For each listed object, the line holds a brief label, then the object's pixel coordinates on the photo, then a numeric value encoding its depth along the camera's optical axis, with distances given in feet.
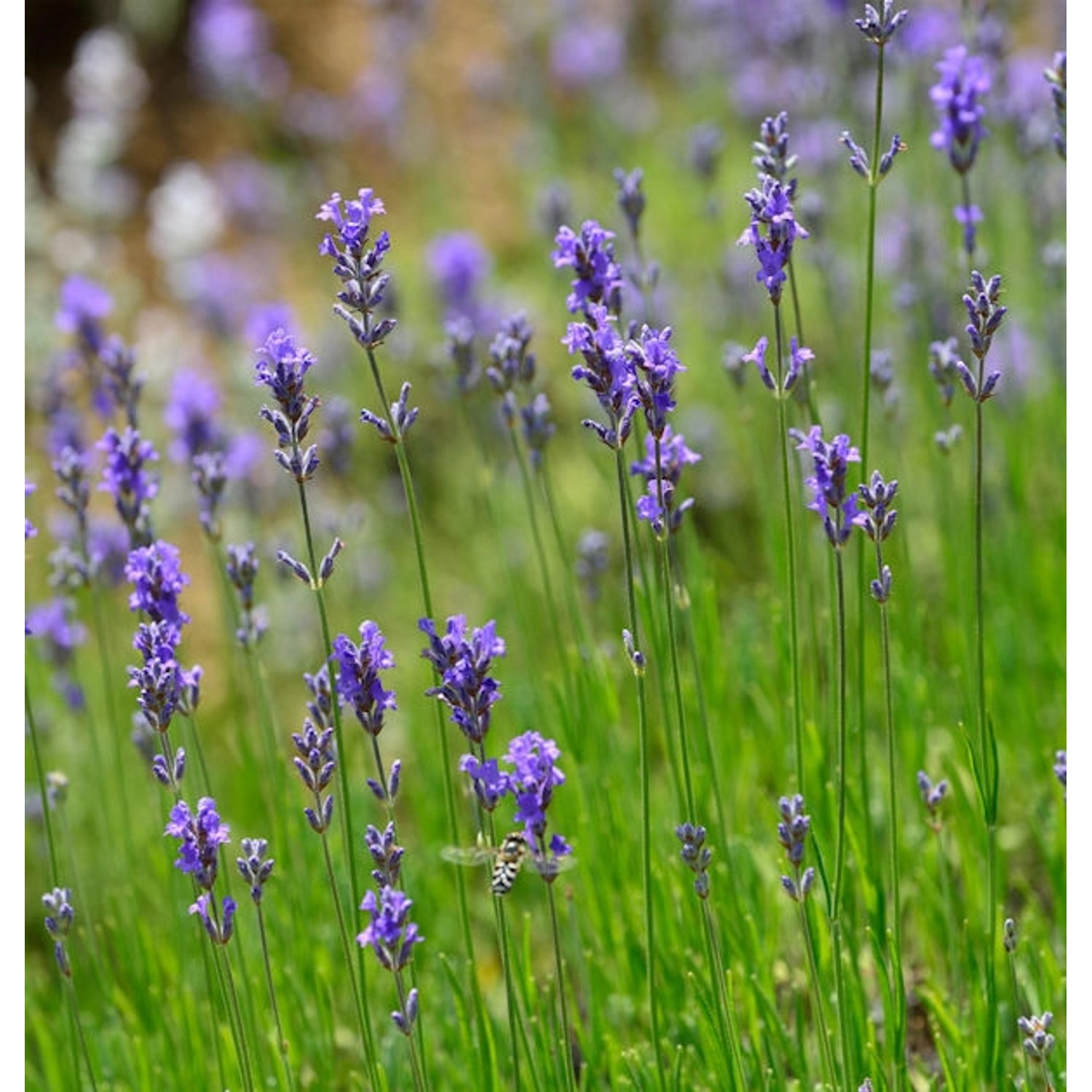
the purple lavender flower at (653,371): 14.21
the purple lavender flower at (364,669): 14.26
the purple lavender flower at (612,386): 14.20
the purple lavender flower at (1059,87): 19.60
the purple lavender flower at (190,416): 25.99
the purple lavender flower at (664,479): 15.07
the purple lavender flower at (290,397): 14.15
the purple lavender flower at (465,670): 14.23
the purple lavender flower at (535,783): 14.44
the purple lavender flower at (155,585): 17.19
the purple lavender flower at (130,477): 20.13
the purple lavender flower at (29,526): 17.13
